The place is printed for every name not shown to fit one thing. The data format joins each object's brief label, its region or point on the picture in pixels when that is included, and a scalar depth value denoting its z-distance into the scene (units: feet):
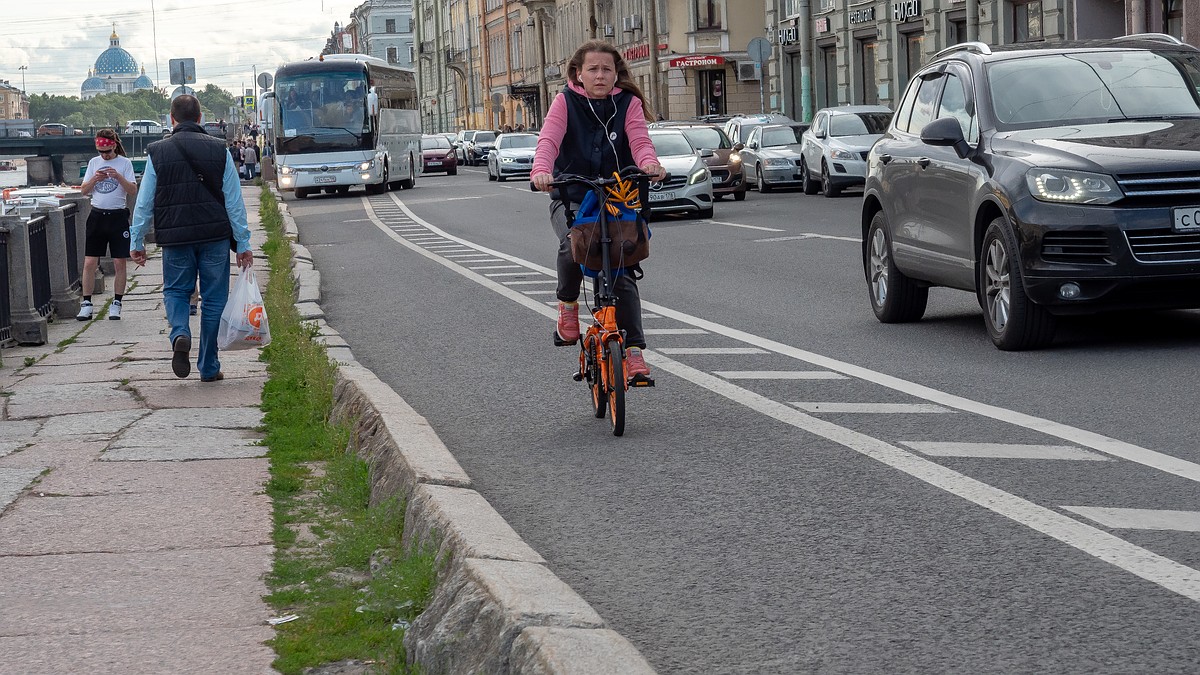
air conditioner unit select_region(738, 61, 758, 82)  202.42
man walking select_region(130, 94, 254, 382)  34.17
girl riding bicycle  25.46
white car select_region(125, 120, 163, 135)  450.71
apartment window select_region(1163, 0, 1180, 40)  103.04
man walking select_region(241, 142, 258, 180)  228.22
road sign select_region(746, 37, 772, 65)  146.82
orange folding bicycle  24.66
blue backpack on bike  25.04
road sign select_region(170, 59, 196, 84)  132.16
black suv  30.66
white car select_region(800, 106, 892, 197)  109.81
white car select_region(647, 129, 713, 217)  88.94
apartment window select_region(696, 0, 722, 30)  224.53
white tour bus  146.20
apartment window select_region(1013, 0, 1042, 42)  120.57
